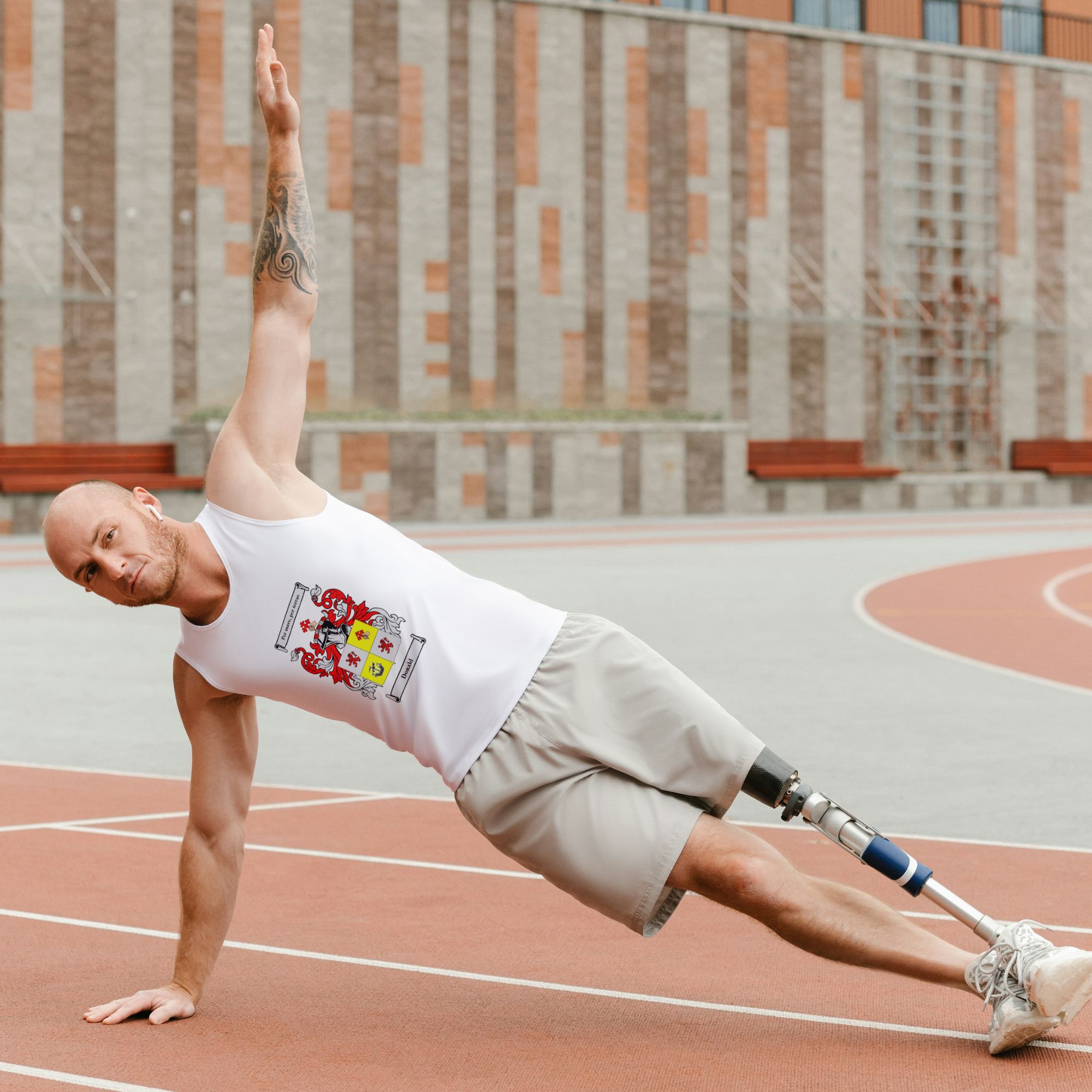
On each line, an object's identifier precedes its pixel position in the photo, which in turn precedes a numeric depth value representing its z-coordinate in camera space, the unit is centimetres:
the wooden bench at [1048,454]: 3684
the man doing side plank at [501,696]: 379
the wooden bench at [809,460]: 3269
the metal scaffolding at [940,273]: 3566
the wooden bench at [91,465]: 2688
